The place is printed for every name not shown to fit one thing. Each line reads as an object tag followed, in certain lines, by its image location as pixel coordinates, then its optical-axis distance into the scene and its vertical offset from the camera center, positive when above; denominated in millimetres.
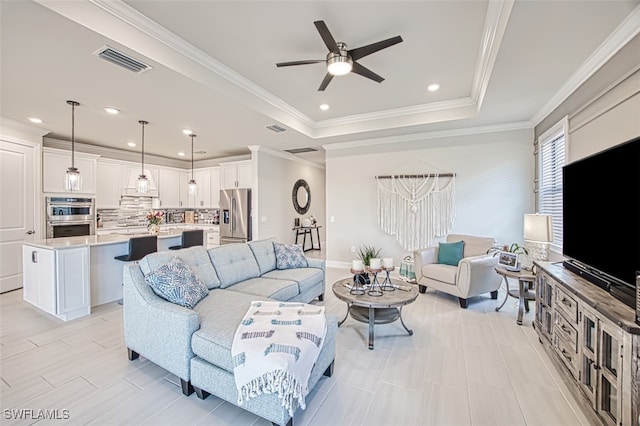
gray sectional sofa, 1761 -852
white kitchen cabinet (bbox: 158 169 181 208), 7049 +594
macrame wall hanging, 5020 +62
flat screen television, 1661 -58
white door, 4297 +43
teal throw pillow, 4098 -650
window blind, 3529 +426
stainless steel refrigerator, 6094 -121
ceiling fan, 2215 +1376
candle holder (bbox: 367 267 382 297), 2782 -818
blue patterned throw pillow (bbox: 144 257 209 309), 2230 -621
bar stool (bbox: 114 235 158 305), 3688 -525
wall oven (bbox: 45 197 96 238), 4938 -125
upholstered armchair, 3570 -849
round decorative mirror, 7418 +386
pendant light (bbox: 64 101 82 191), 3357 +368
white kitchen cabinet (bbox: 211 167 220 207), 7059 +620
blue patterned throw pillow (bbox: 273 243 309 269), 3766 -659
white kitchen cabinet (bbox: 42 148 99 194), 4992 +792
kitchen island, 3199 -807
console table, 7620 -647
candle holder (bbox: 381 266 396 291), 2902 -813
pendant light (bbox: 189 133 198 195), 4965 +419
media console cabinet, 1357 -827
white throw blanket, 1508 -845
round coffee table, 2566 -859
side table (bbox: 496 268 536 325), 3029 -807
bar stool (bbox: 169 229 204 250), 4328 -466
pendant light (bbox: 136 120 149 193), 4224 +400
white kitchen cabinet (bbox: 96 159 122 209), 5840 +557
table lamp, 3080 -280
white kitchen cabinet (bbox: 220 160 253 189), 6297 +838
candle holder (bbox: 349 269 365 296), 2814 -805
